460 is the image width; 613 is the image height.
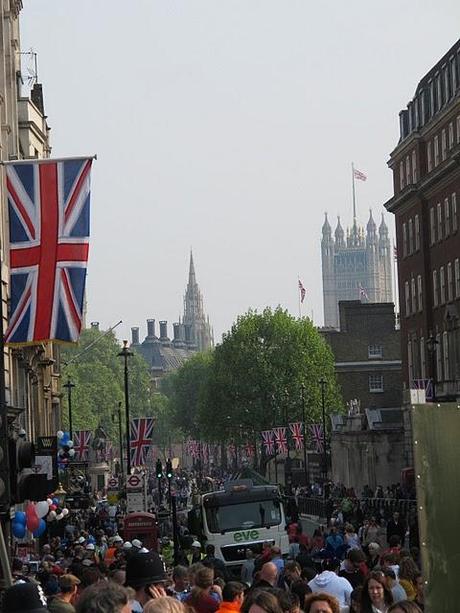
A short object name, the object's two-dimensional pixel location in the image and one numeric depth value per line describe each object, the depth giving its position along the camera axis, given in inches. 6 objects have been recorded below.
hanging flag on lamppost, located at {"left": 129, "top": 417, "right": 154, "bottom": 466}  2571.4
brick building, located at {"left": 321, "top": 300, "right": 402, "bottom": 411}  5492.1
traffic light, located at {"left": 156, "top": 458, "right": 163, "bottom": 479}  2465.6
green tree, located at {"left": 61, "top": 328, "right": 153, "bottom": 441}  6909.5
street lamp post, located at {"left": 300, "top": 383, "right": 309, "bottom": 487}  4179.6
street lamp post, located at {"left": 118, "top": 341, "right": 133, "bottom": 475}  2753.4
